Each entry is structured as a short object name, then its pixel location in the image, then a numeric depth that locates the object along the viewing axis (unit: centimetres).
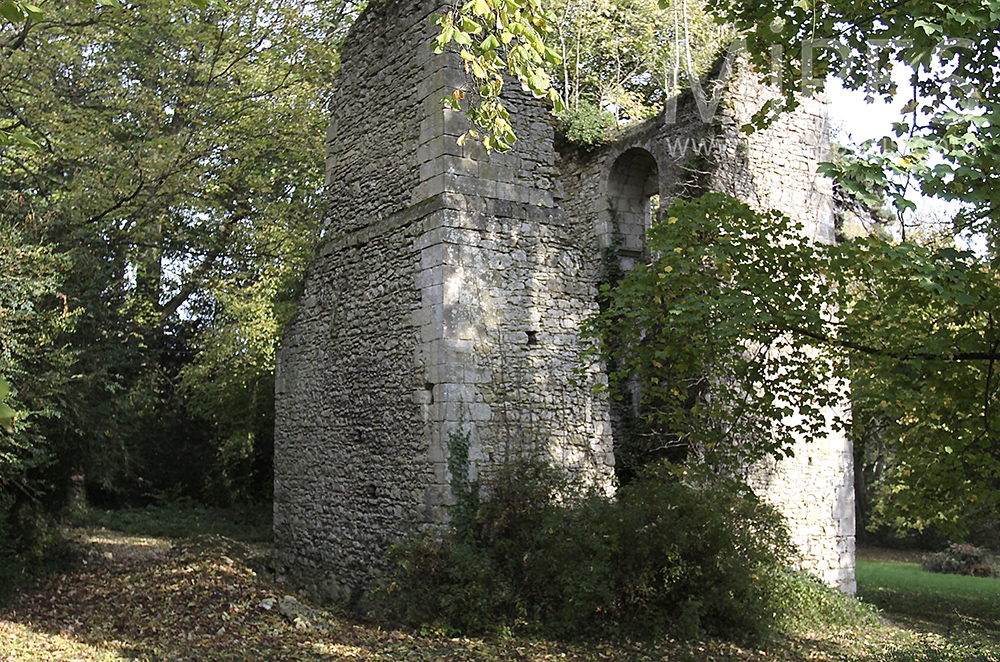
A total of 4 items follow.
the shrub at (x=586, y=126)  1388
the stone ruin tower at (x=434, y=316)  939
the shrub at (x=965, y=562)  1759
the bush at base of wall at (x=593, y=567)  845
